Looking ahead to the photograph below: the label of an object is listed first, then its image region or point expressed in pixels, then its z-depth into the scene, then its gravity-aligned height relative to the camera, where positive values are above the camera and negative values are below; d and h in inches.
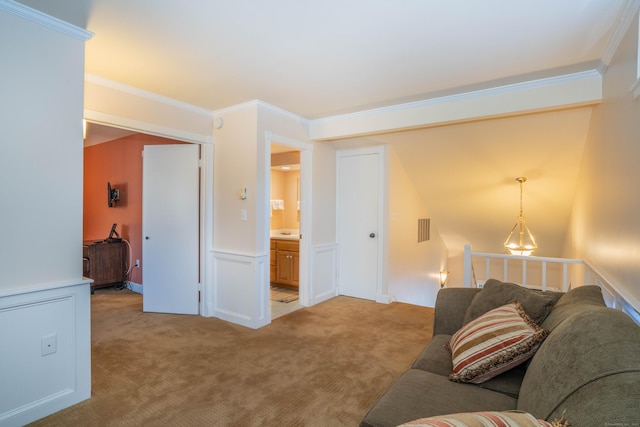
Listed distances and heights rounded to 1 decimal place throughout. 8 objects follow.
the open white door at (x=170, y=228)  153.5 -8.0
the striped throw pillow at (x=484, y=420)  31.5 -20.2
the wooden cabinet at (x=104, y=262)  192.1 -30.7
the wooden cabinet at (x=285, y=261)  199.8 -30.9
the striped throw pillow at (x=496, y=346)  59.3 -24.9
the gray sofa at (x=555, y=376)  34.1 -20.5
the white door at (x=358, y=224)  177.6 -7.1
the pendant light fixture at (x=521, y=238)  163.8 -14.8
